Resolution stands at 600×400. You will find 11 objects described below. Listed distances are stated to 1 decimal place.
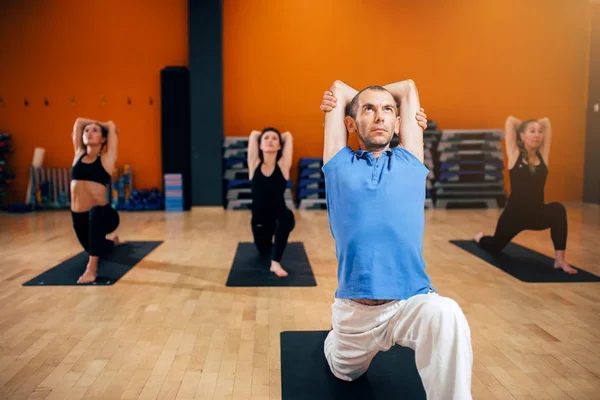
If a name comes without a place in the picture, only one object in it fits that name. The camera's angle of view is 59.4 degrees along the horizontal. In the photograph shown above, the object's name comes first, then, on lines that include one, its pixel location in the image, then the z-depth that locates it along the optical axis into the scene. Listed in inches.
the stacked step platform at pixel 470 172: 282.8
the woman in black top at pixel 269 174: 151.9
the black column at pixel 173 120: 275.4
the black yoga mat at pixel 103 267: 134.7
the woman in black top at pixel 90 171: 147.1
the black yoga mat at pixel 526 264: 138.3
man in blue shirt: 63.5
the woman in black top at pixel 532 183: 148.3
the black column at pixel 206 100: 275.1
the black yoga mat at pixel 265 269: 135.8
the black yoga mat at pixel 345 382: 72.8
